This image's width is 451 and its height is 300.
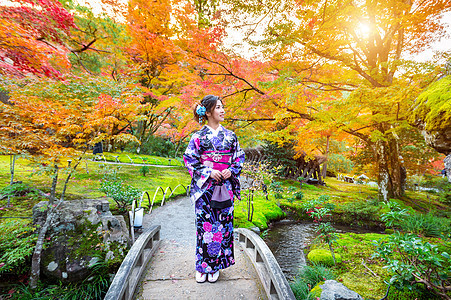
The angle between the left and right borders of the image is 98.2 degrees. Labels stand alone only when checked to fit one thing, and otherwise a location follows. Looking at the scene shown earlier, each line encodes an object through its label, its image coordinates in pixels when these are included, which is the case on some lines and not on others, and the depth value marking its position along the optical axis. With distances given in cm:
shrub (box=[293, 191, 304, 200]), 937
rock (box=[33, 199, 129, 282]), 303
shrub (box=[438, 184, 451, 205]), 670
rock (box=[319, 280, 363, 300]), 215
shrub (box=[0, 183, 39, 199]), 287
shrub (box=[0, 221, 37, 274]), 288
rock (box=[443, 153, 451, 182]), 270
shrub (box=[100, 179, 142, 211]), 484
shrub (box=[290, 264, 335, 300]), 303
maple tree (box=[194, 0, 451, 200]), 474
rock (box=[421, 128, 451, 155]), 298
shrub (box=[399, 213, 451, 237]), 451
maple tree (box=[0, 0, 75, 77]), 401
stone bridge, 193
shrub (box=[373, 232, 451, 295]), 204
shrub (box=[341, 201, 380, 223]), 711
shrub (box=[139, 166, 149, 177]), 979
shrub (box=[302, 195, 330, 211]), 388
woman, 228
